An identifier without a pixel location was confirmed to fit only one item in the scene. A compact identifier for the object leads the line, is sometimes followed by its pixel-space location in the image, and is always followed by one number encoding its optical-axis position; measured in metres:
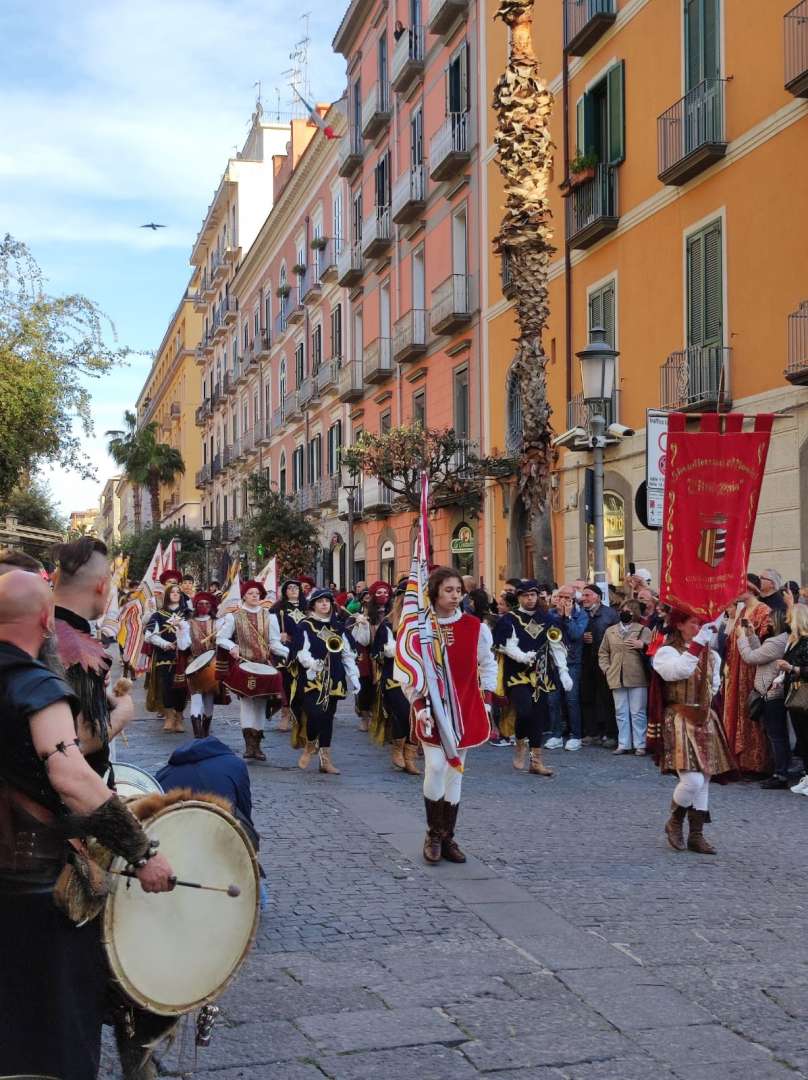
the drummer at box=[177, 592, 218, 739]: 14.28
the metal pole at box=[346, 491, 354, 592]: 34.34
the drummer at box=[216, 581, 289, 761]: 13.23
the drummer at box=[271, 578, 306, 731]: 13.66
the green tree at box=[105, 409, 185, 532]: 72.31
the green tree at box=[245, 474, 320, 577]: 39.50
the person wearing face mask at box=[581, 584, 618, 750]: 14.77
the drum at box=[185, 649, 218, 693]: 14.12
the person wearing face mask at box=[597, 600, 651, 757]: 13.82
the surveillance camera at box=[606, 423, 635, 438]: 16.16
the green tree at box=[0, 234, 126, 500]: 27.69
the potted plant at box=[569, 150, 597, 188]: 22.16
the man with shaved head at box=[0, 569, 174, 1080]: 3.33
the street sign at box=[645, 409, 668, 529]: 12.87
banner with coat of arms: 8.19
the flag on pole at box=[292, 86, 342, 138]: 42.03
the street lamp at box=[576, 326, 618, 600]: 15.56
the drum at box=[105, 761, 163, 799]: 5.08
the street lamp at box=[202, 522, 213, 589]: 62.09
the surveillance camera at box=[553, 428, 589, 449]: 18.53
